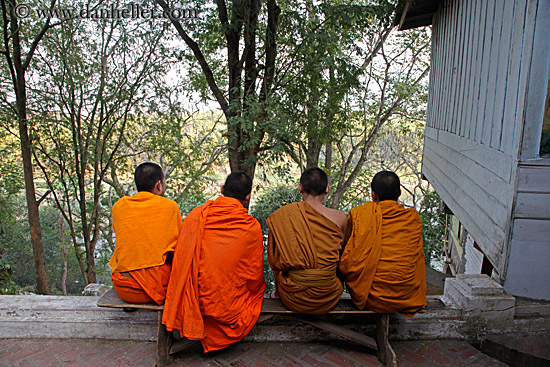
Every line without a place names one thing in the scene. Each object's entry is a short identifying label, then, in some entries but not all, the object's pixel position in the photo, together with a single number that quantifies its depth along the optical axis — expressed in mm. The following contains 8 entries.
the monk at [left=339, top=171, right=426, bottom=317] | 2728
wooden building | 2803
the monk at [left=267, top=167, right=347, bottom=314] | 2699
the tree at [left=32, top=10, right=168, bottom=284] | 7090
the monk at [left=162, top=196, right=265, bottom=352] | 2615
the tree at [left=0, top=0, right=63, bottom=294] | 6418
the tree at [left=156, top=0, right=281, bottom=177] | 5602
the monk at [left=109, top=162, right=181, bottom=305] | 2744
